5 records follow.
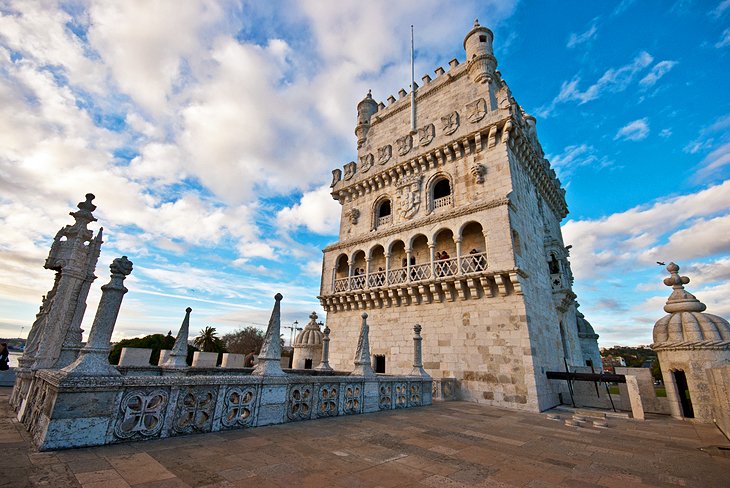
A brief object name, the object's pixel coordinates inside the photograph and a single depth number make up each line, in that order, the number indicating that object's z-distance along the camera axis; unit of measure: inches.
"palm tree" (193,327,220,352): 1459.2
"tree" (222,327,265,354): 2084.2
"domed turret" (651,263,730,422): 374.3
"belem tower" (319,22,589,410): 526.6
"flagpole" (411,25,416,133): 839.7
